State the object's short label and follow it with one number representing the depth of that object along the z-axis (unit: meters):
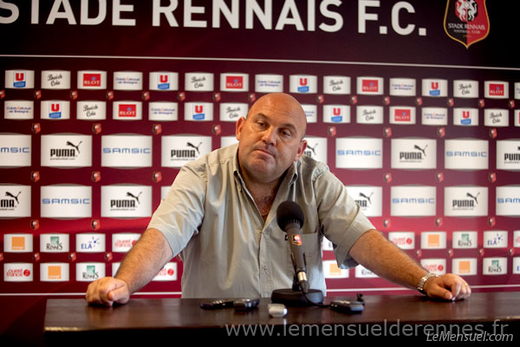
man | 2.10
